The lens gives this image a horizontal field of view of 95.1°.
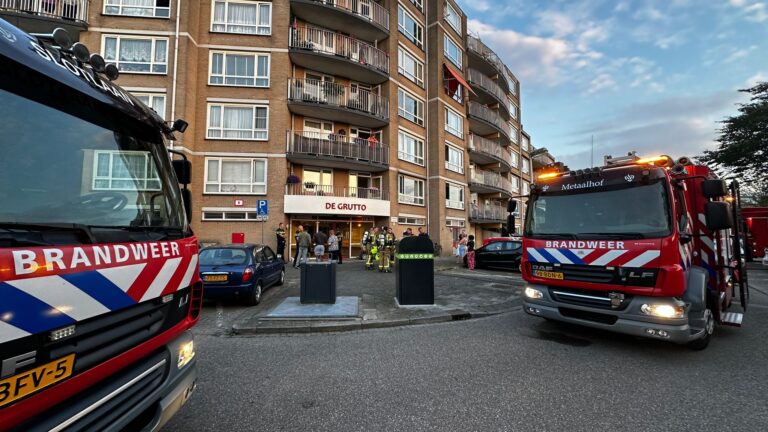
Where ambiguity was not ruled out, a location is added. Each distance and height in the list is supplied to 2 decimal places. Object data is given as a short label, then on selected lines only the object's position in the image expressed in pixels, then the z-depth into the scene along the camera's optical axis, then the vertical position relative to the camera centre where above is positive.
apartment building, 16.72 +7.29
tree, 25.08 +6.92
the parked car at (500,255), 14.59 -0.75
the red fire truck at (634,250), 4.38 -0.16
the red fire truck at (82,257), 1.52 -0.11
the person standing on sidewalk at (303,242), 13.90 -0.22
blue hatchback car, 7.44 -0.77
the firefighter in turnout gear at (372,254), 14.58 -0.72
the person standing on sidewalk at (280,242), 15.80 -0.26
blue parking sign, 14.95 +1.18
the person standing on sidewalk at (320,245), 14.44 -0.35
